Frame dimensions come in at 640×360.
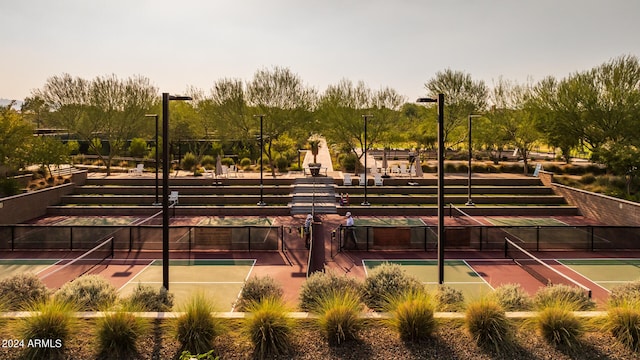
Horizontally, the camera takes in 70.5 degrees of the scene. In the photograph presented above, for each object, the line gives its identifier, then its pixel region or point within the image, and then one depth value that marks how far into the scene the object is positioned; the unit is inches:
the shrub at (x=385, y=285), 429.4
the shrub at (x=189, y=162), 1639.9
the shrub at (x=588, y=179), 1389.8
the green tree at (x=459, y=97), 1758.1
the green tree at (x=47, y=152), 1278.3
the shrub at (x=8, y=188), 1122.7
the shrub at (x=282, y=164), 1624.0
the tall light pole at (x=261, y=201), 1146.5
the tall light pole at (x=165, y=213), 469.9
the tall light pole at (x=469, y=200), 1147.3
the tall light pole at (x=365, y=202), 1160.2
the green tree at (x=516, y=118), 1581.0
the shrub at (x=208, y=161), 1720.0
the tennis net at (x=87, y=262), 650.8
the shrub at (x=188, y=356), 293.5
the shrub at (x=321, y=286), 415.1
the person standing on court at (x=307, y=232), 794.8
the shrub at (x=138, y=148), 1955.0
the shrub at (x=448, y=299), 396.8
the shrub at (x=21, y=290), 428.5
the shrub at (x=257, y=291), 439.8
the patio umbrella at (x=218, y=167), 1306.8
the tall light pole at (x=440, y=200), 493.0
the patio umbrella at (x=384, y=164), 1460.8
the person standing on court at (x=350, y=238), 775.7
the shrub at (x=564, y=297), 397.4
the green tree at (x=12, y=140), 1164.5
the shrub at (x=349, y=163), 1614.2
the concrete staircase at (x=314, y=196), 1147.3
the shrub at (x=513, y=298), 405.4
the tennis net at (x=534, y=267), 583.4
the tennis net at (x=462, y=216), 995.1
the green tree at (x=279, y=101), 1557.6
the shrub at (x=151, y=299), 396.2
